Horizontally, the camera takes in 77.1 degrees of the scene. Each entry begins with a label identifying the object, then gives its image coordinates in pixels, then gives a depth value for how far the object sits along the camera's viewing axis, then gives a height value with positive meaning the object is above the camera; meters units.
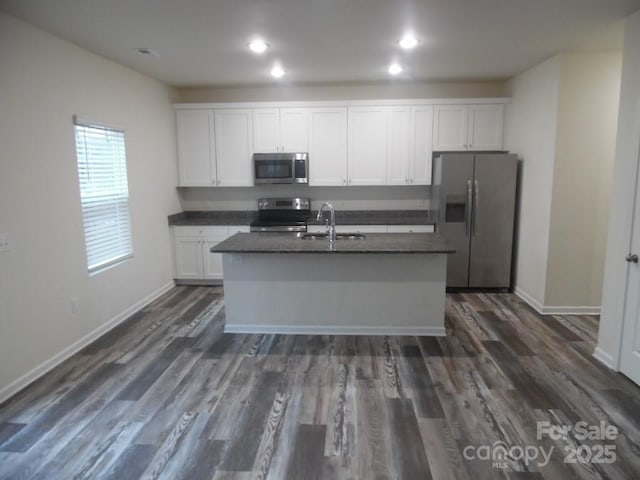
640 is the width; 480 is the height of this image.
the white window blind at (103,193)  3.51 -0.08
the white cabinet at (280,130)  5.11 +0.69
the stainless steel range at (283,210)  5.39 -0.35
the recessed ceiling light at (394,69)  4.22 +1.24
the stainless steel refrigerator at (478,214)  4.62 -0.35
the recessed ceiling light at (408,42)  3.28 +1.19
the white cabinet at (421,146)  5.00 +0.47
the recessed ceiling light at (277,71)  4.25 +1.23
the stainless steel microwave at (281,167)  5.08 +0.21
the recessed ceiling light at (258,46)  3.36 +1.18
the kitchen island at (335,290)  3.52 -0.94
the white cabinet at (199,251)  5.12 -0.85
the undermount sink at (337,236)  3.80 -0.50
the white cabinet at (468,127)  4.96 +0.70
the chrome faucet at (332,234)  3.64 -0.46
